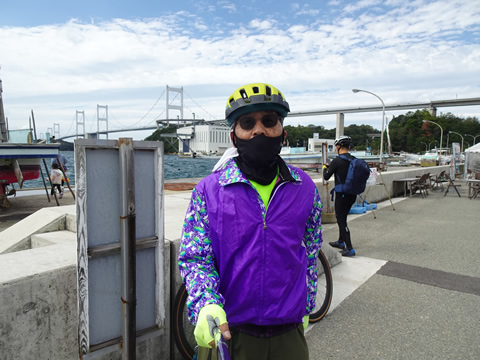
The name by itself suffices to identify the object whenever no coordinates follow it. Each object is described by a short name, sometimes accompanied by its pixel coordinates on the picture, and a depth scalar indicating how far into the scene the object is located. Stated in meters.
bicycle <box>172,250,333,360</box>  2.73
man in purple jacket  1.57
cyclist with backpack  5.68
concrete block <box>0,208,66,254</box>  3.79
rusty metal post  1.85
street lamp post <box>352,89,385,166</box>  29.70
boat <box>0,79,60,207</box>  10.44
